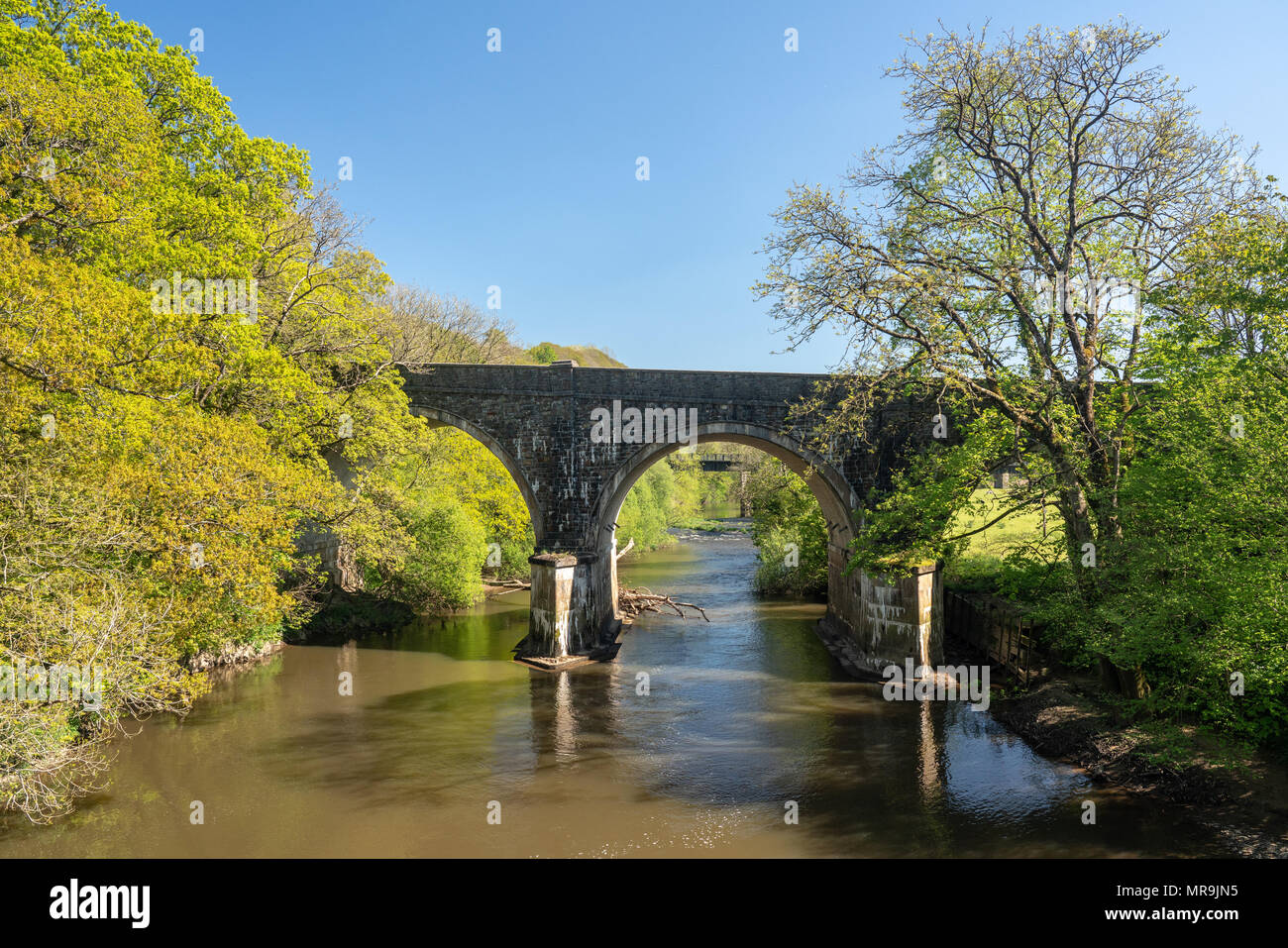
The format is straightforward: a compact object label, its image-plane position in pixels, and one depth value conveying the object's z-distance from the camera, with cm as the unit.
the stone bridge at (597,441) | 2012
